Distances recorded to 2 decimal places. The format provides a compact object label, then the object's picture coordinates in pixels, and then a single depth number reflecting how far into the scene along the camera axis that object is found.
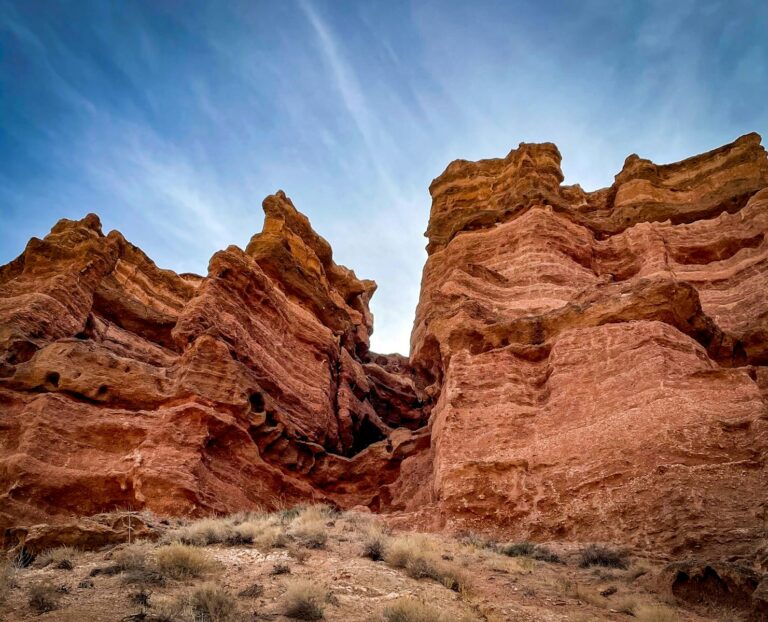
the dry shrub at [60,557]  9.71
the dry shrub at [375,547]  11.42
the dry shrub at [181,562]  9.28
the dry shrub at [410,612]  7.85
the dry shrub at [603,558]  12.12
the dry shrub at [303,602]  7.95
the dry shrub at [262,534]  11.73
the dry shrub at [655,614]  8.62
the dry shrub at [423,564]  10.24
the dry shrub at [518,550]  13.12
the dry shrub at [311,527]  12.00
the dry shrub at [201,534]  11.61
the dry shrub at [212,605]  7.57
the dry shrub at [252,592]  8.66
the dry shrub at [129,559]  9.45
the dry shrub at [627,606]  9.36
